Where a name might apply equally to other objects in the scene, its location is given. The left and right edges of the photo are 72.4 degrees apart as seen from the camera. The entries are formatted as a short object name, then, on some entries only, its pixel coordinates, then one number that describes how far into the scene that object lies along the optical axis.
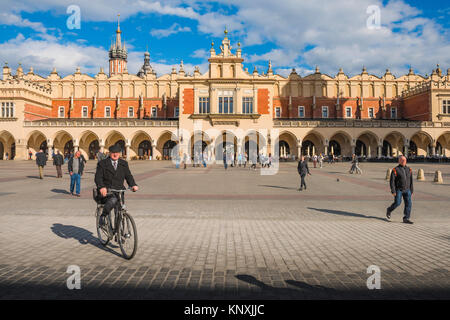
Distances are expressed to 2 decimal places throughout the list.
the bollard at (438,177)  16.20
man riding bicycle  5.25
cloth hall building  42.12
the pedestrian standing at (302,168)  13.27
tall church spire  88.56
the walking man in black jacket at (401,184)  7.85
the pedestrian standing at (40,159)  16.89
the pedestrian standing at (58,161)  17.66
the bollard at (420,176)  17.75
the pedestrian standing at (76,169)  11.77
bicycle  4.92
